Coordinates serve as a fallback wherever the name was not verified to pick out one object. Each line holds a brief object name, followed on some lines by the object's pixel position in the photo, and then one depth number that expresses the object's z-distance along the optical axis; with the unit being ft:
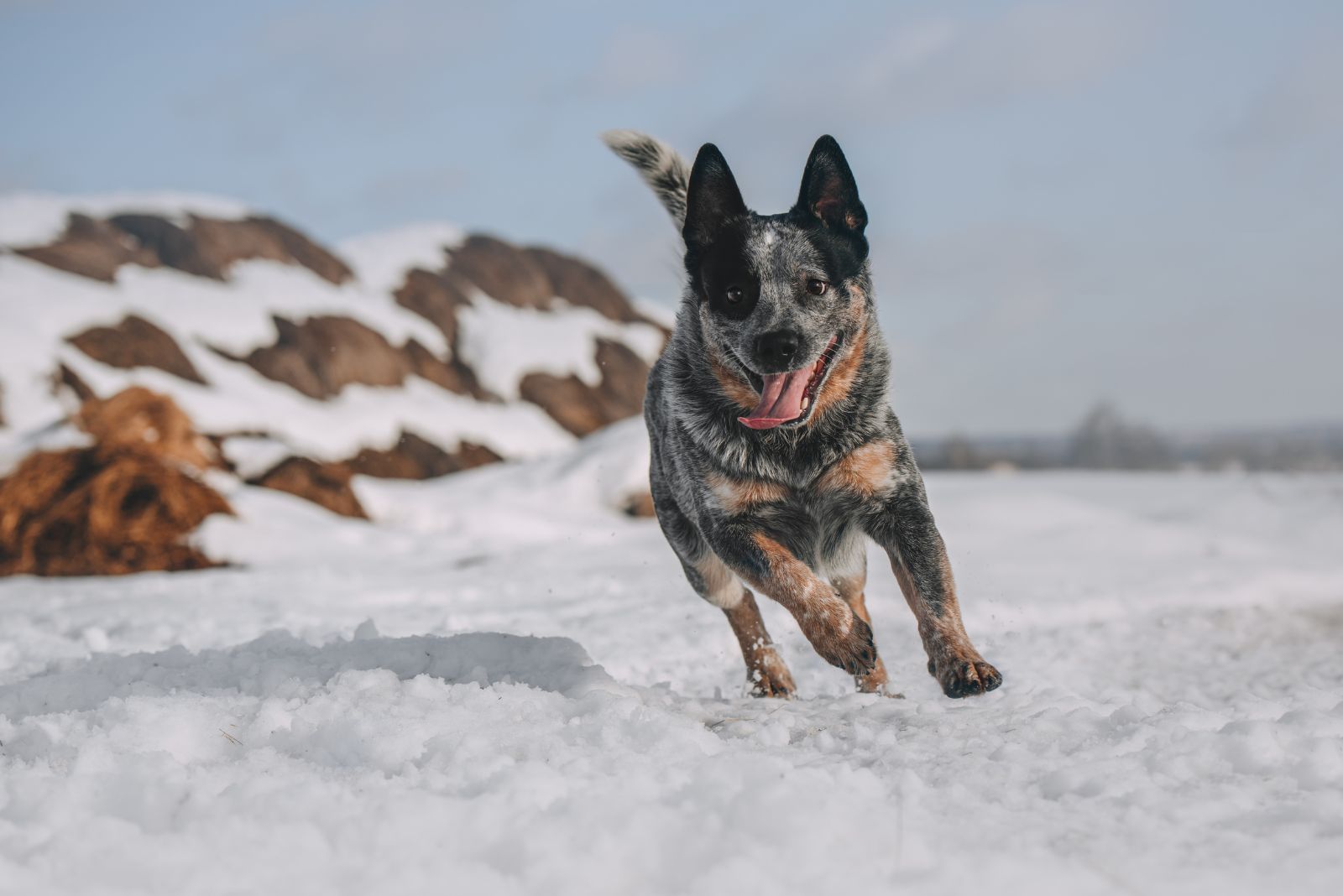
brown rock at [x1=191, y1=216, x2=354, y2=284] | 52.13
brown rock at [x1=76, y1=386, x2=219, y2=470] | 27.12
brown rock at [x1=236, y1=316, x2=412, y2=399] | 45.78
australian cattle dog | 10.54
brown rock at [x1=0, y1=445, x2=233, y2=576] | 24.47
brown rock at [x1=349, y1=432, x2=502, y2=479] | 43.96
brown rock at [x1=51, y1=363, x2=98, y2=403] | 34.30
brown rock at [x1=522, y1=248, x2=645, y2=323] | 67.97
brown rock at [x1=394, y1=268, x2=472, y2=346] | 58.03
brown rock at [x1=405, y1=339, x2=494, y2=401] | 52.75
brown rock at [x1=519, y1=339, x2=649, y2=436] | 55.83
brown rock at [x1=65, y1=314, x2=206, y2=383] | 38.50
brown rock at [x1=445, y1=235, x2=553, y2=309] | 63.72
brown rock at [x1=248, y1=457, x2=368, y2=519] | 31.48
